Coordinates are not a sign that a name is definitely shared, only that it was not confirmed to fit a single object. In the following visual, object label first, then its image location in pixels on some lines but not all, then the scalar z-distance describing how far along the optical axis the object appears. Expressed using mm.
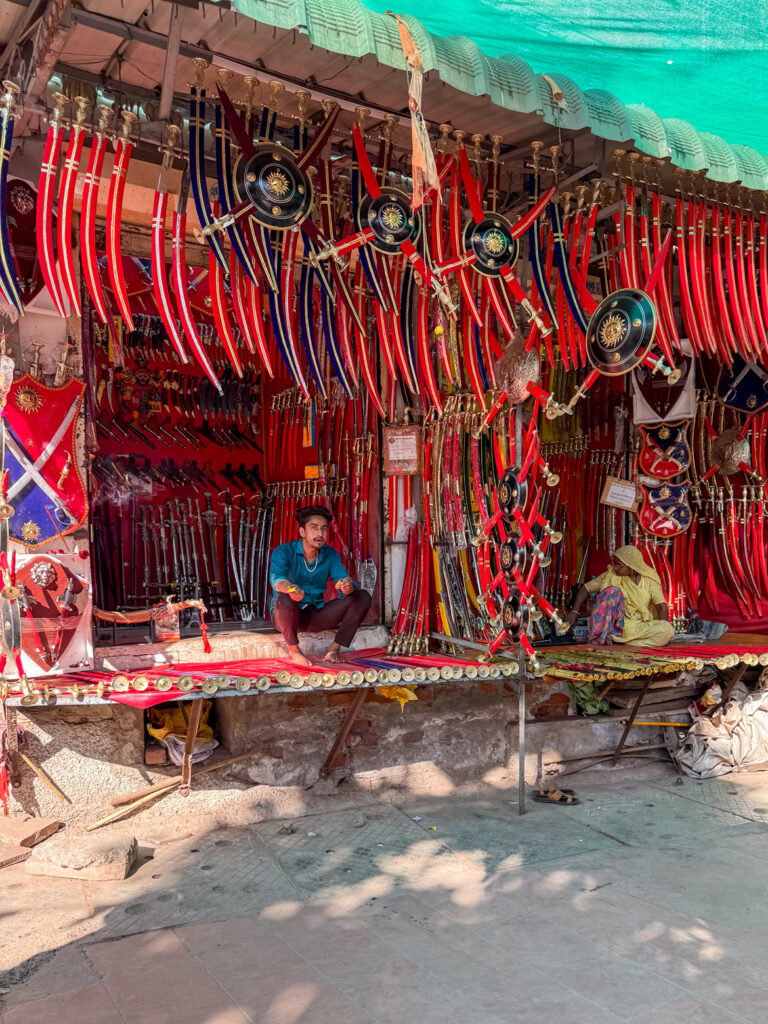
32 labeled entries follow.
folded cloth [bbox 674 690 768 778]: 5172
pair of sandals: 4711
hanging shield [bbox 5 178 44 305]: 4031
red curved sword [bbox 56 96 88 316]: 3338
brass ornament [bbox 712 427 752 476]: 6293
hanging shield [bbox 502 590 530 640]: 4305
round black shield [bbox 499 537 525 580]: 4266
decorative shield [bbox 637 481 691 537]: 6062
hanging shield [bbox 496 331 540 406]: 4227
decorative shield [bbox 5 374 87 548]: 3963
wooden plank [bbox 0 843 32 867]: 3740
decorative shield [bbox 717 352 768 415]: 6332
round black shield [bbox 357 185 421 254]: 3893
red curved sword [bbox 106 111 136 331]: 3443
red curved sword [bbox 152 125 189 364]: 3484
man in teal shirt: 4641
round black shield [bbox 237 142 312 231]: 3541
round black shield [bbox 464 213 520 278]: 4219
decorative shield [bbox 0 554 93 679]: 3961
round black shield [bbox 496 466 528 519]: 4270
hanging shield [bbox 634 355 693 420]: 5988
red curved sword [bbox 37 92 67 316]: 3324
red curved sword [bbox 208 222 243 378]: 3760
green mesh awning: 3182
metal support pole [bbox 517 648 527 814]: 4417
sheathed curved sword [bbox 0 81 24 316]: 3176
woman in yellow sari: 5355
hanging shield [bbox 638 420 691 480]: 6047
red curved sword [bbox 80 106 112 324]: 3369
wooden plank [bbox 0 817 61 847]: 3842
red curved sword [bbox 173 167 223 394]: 3490
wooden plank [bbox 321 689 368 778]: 4512
